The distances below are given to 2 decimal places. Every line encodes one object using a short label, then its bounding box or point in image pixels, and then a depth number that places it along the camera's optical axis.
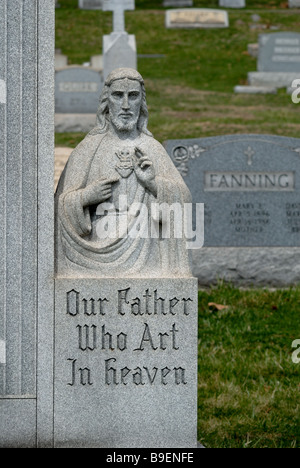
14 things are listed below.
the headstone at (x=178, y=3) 32.50
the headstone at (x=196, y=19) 28.41
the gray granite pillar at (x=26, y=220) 5.54
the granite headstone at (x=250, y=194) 10.53
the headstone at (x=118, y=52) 19.22
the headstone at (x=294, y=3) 32.03
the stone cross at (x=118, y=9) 19.62
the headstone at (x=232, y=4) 32.09
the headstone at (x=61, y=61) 24.27
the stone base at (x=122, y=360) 5.68
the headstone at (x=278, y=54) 21.75
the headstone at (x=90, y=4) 31.34
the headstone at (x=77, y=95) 18.95
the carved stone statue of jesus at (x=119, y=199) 5.71
